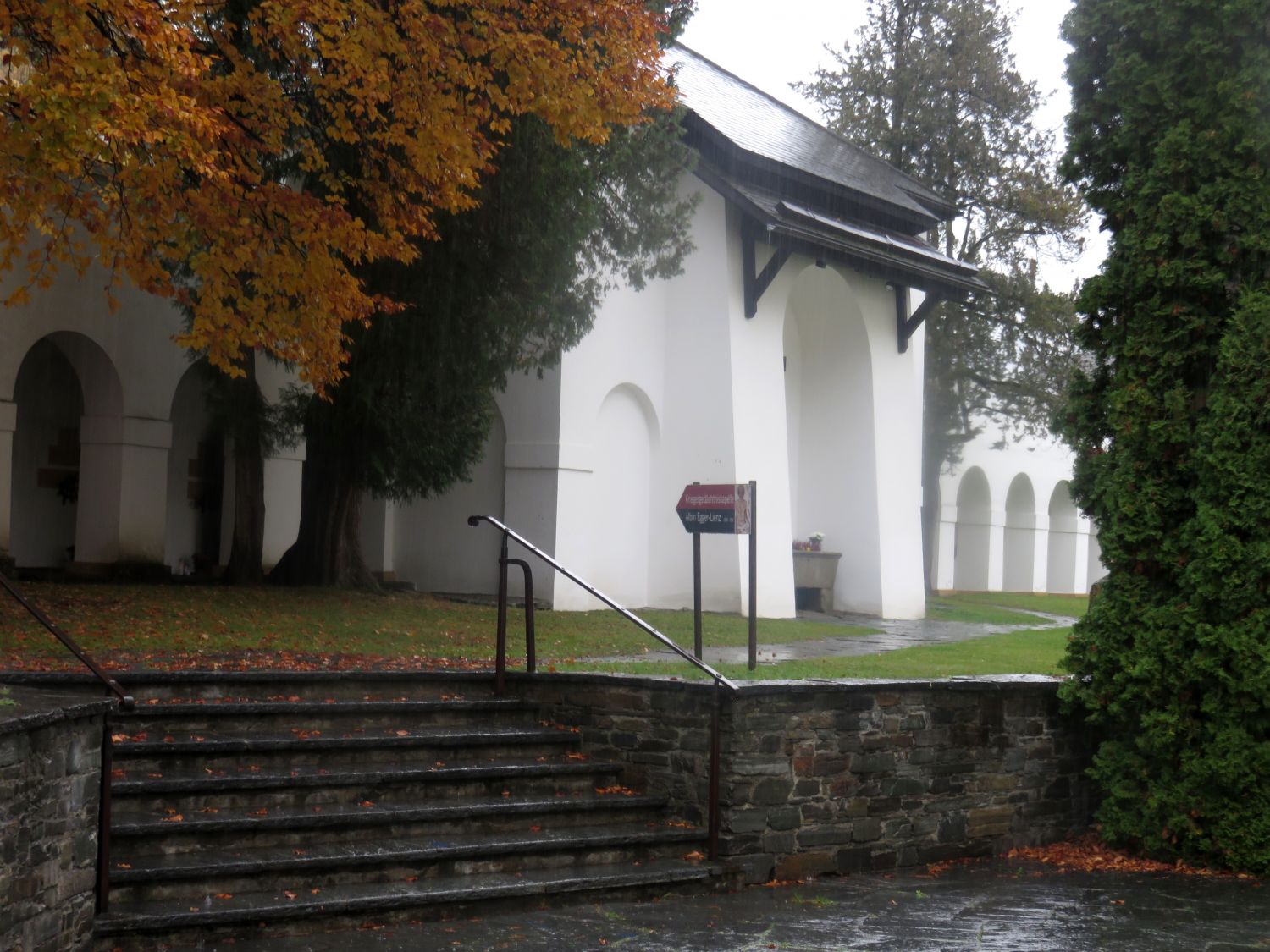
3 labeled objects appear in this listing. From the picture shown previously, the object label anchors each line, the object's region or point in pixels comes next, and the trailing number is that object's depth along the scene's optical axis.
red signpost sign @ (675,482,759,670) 9.95
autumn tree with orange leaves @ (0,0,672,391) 10.00
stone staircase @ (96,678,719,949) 6.01
